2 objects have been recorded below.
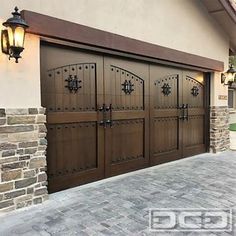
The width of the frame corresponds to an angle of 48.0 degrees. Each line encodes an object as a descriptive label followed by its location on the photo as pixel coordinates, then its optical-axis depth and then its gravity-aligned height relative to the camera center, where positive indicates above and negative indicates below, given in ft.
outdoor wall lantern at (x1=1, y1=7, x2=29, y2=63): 9.43 +2.69
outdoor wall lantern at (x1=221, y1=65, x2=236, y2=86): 22.48 +2.68
